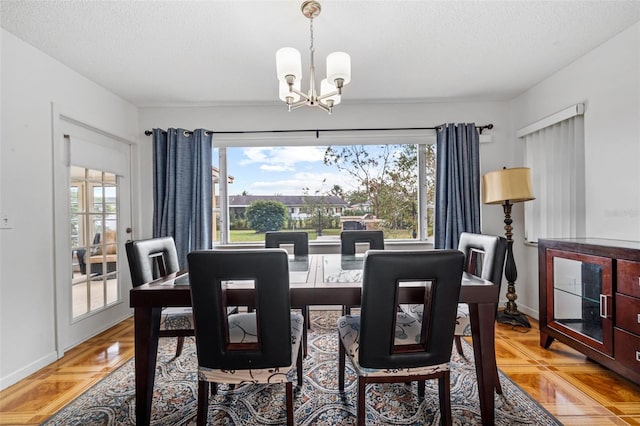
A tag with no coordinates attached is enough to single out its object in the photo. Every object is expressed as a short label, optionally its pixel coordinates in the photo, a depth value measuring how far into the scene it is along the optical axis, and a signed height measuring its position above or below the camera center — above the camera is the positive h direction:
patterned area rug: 1.62 -1.08
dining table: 1.49 -0.47
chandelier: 1.66 +0.78
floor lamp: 2.75 +0.13
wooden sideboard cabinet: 1.81 -0.60
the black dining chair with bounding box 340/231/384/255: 2.69 -0.24
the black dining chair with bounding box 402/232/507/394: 1.79 -0.32
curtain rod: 3.44 +0.92
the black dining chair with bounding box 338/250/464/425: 1.25 -0.46
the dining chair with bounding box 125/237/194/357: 1.82 -0.36
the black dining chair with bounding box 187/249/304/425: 1.26 -0.46
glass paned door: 2.72 -0.22
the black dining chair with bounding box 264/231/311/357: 2.71 -0.24
